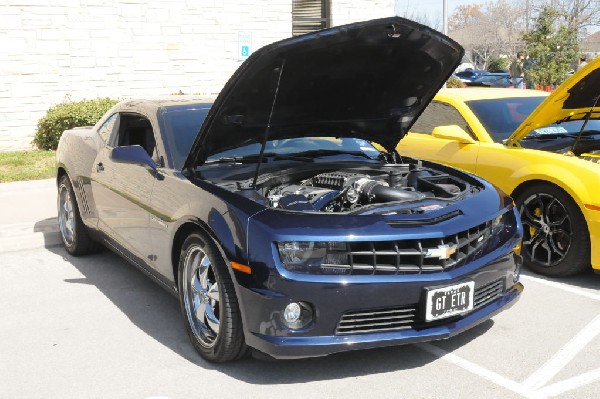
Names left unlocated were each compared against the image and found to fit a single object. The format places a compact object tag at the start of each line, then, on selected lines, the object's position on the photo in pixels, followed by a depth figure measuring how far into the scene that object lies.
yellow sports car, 5.05
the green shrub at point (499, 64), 47.62
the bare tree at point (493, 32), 61.47
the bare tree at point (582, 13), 39.03
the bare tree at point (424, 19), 55.74
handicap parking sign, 11.73
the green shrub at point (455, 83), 18.55
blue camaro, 3.35
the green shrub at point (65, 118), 11.62
